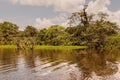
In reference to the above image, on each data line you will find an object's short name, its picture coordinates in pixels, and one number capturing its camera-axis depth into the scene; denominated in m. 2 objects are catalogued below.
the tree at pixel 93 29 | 26.16
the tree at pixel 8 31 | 42.28
